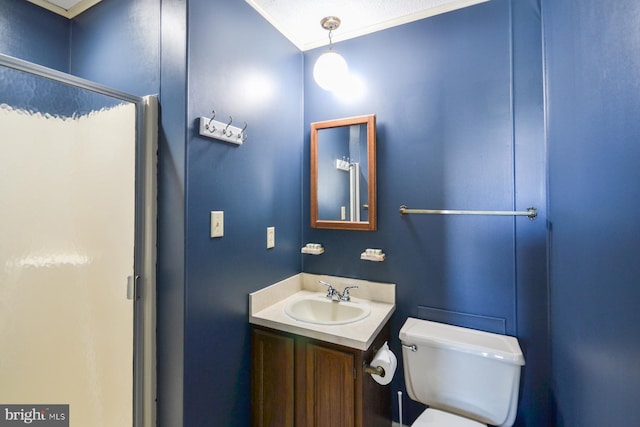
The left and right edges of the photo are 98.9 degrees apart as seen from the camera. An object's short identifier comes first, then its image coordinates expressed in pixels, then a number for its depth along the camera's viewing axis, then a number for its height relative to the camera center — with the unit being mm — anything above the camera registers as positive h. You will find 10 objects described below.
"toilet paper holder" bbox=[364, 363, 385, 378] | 1203 -683
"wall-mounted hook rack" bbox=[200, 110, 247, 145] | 1170 +389
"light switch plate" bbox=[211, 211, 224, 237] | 1225 -35
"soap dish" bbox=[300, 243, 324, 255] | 1759 -220
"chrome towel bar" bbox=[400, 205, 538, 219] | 1291 +14
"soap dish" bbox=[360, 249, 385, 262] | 1562 -230
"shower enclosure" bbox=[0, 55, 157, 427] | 944 -122
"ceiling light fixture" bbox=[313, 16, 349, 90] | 1585 +866
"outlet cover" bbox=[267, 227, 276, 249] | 1565 -126
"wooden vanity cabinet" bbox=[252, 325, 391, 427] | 1185 -791
